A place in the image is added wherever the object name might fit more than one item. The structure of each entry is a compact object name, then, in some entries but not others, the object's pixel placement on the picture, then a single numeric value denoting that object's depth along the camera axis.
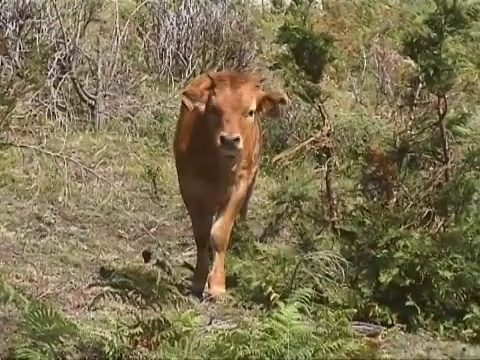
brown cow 16.05
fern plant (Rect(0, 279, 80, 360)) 11.16
